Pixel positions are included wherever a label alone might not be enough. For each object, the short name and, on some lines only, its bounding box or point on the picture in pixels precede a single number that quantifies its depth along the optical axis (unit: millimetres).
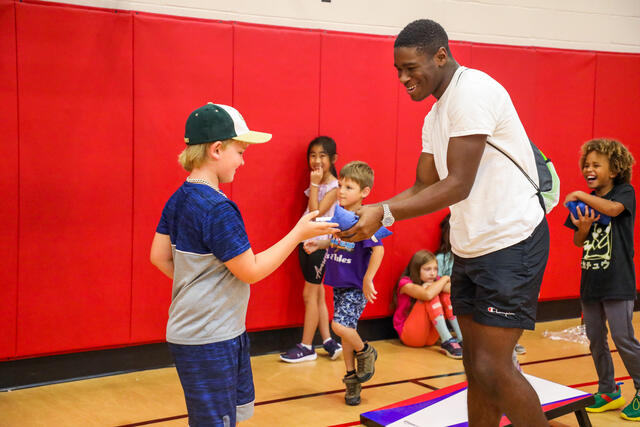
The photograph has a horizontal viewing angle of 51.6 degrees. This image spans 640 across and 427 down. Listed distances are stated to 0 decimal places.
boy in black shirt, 3699
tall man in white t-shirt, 2246
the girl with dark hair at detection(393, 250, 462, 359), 5223
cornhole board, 3234
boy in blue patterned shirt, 2207
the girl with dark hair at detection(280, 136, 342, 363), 4887
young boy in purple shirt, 3900
